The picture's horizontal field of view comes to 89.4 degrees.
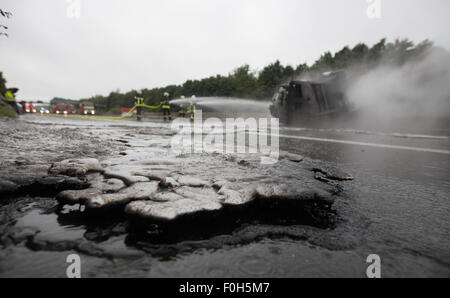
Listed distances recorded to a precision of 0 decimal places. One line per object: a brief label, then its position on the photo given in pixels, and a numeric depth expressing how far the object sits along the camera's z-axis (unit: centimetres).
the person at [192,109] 1431
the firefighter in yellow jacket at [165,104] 1354
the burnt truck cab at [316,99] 884
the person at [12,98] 1279
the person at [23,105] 1742
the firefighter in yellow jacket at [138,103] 1270
